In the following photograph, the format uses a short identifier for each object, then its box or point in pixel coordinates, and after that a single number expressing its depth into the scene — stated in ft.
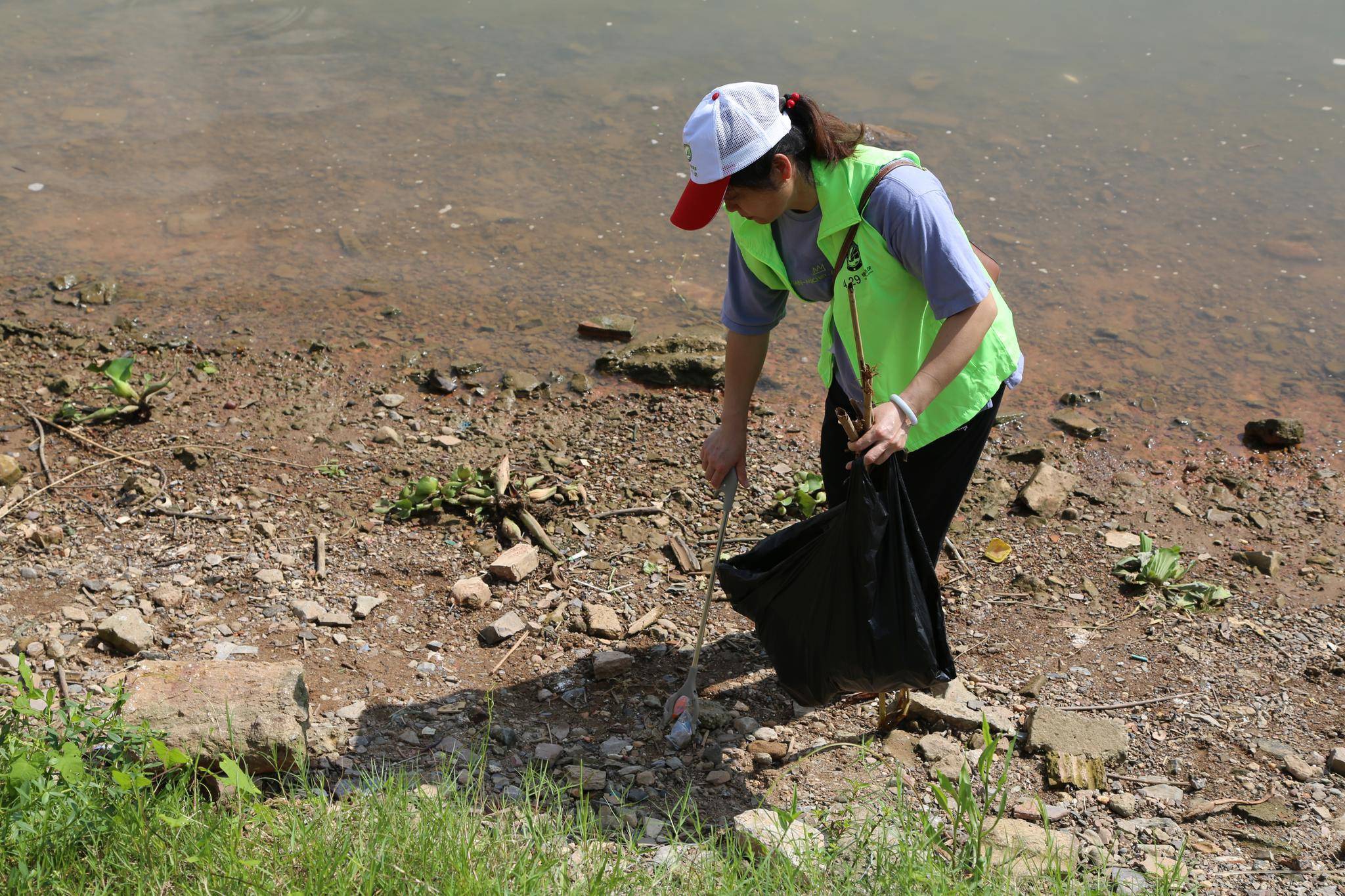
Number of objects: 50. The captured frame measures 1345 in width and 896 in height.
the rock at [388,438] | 14.10
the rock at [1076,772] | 9.53
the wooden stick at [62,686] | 9.53
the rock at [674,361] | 15.76
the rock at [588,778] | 9.21
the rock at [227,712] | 8.49
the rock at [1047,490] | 13.62
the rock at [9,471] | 12.57
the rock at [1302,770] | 9.55
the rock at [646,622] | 11.30
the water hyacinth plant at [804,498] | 13.20
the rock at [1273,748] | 9.84
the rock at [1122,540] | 13.09
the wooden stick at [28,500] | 12.03
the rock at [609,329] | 17.35
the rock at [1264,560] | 12.76
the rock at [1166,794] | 9.39
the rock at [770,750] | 9.82
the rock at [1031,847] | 7.93
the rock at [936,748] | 9.86
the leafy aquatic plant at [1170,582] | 12.05
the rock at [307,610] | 11.02
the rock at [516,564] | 11.78
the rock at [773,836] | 7.91
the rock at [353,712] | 9.80
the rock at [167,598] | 10.91
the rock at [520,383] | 15.62
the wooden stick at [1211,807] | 9.18
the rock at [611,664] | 10.62
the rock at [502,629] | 11.07
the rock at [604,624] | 11.19
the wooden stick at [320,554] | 11.68
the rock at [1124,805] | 9.21
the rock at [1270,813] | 9.10
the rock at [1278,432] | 15.69
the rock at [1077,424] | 15.76
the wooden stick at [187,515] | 12.23
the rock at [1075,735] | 9.78
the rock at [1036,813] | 9.21
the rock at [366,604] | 11.17
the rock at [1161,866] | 8.14
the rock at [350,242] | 19.71
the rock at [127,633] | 10.20
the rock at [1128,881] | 8.02
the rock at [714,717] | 10.07
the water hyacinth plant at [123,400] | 13.65
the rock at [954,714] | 10.19
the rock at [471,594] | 11.44
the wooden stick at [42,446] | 12.82
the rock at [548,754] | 9.55
